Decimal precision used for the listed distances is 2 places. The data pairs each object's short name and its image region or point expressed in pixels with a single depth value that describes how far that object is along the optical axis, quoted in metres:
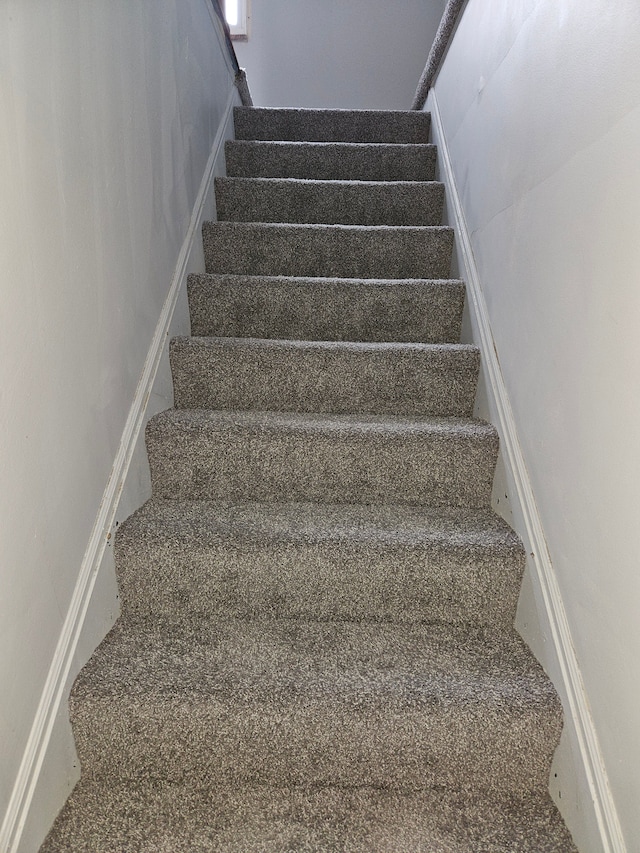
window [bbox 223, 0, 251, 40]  3.62
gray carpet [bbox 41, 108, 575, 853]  0.93
